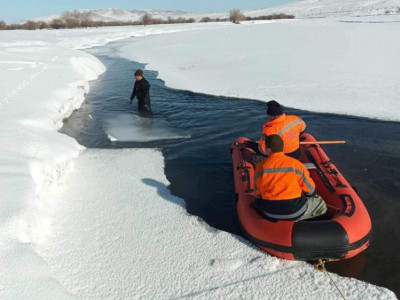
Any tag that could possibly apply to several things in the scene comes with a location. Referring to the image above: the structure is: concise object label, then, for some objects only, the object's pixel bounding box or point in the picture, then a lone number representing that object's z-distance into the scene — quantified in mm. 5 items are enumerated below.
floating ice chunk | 6676
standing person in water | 7520
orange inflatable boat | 3201
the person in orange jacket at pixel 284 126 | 4172
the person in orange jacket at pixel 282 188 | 3035
